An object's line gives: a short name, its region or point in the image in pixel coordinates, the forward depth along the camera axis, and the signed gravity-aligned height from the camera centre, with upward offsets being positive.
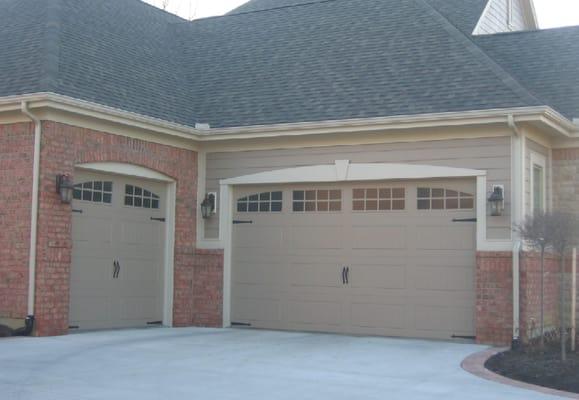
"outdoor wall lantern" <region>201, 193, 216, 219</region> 14.67 +0.99
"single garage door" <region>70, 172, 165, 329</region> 12.84 +0.17
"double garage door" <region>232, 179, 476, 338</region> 13.05 +0.14
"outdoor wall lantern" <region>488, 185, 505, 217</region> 12.45 +0.98
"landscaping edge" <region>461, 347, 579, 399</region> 8.69 -1.17
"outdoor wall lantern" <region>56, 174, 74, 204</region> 12.20 +1.04
